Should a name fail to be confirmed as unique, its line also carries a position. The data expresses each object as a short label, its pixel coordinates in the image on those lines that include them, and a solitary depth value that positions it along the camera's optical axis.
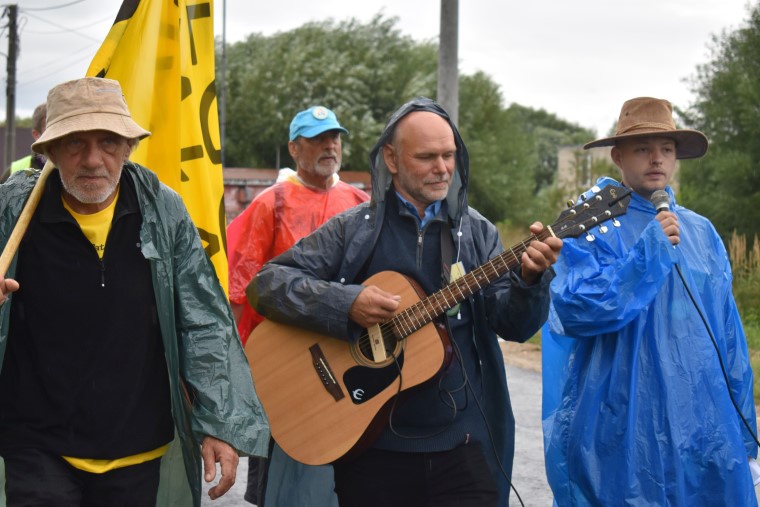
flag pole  3.17
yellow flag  4.38
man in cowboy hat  4.20
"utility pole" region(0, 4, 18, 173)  33.12
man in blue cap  6.12
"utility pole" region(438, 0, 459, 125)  11.62
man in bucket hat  3.24
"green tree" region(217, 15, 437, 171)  46.75
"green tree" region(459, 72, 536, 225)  49.91
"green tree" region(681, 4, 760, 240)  18.19
